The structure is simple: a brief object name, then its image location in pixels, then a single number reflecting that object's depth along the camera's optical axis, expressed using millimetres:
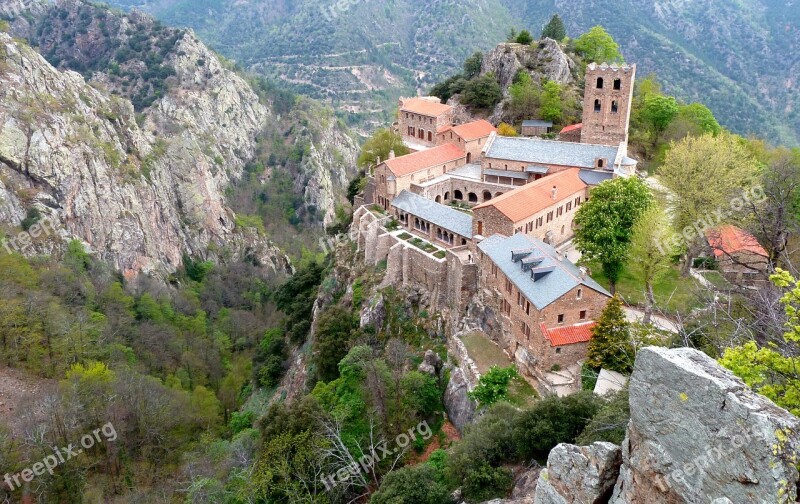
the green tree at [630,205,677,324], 32188
